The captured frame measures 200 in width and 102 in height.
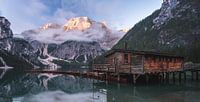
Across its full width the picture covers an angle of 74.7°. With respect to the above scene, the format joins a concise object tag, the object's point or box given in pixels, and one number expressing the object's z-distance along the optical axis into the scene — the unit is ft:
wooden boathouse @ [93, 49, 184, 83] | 78.97
